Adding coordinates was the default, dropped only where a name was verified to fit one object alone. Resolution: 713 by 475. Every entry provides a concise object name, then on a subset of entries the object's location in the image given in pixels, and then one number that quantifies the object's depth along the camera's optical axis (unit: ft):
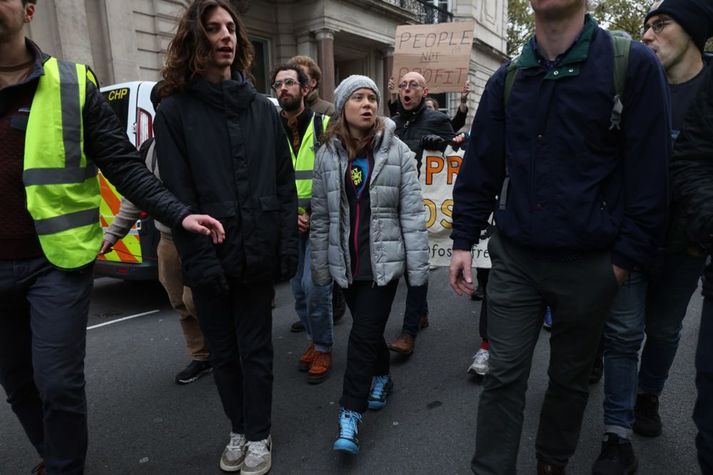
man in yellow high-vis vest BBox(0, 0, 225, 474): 6.15
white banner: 13.71
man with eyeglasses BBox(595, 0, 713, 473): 7.46
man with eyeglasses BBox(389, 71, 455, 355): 12.58
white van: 15.33
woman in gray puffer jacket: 8.52
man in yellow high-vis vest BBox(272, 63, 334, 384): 11.18
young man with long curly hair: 6.97
